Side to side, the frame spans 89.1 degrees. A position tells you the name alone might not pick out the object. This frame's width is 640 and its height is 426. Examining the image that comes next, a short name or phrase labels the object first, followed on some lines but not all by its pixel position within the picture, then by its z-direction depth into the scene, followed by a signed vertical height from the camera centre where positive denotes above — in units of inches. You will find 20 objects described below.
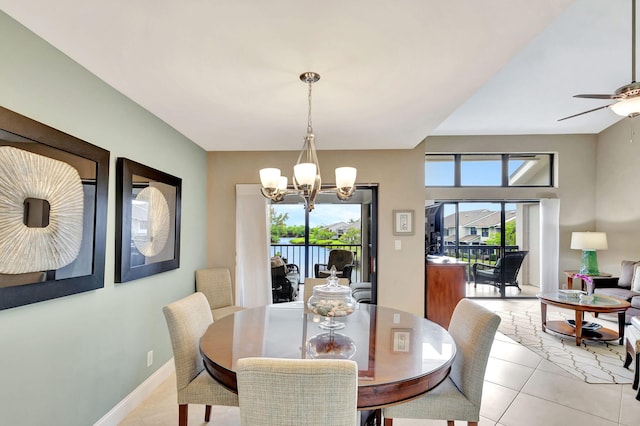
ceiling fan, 98.4 +39.8
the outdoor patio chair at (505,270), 235.5 -34.0
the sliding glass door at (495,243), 238.1 -14.1
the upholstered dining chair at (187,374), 71.3 -34.6
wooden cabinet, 162.6 -32.8
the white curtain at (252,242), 162.7 -10.2
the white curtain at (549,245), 222.2 -14.1
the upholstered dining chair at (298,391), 41.5 -22.0
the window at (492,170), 237.0 +39.7
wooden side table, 190.9 -31.8
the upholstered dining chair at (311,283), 119.3 -22.7
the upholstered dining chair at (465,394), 65.4 -35.0
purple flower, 176.4 -29.2
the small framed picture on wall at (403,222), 160.2 +0.6
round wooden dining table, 52.9 -25.3
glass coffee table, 140.6 -36.6
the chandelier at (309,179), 81.7 +11.4
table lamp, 203.9 -13.7
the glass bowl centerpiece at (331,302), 69.2 -17.5
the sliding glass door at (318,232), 264.5 -7.5
